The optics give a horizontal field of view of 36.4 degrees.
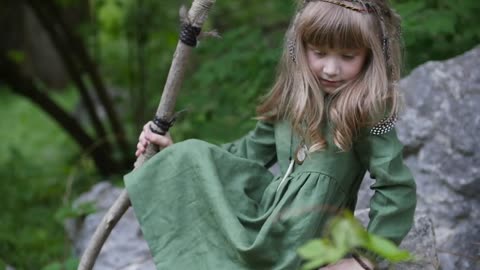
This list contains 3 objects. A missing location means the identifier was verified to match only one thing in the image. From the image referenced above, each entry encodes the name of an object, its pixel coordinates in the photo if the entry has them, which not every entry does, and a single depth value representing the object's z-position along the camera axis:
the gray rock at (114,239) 3.34
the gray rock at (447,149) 3.03
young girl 2.22
